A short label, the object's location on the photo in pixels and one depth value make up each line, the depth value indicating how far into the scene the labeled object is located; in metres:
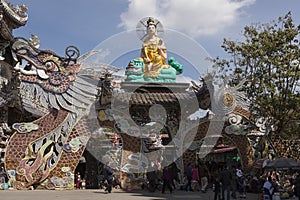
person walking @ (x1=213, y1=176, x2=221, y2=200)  12.11
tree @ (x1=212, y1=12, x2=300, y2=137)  20.94
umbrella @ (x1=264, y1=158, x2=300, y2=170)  13.57
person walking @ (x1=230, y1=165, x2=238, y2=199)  13.69
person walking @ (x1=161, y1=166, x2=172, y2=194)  15.57
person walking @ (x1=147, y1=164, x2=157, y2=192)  16.02
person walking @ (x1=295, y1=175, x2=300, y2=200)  11.74
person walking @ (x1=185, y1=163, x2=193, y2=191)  17.39
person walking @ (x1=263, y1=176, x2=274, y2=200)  11.22
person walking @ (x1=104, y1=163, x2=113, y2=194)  14.71
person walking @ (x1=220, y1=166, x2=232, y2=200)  12.10
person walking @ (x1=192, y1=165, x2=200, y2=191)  17.42
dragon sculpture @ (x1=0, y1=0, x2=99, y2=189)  16.22
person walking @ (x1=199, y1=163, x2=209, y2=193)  16.66
